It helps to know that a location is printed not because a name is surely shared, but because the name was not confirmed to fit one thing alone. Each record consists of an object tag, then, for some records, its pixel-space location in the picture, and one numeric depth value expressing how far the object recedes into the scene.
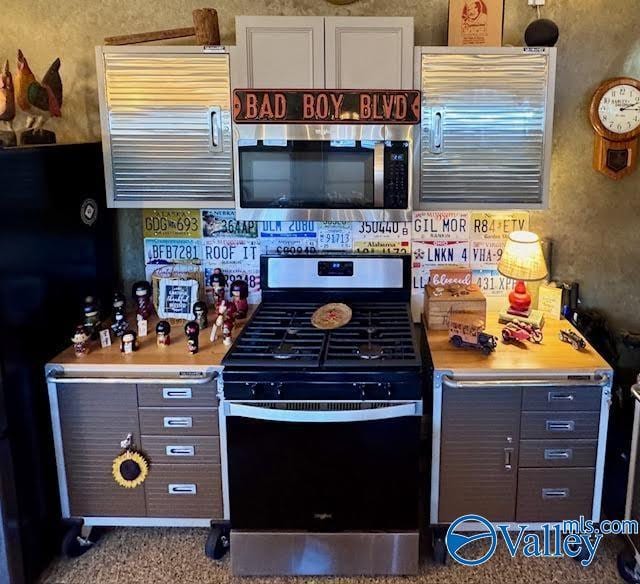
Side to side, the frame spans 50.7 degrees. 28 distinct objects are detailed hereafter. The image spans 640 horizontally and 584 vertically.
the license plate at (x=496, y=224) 3.03
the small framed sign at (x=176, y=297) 2.98
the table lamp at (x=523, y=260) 2.78
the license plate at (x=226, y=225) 3.08
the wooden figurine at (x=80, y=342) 2.56
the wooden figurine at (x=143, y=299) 2.91
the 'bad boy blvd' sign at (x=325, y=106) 2.57
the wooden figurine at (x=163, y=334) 2.67
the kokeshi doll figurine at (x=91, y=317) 2.69
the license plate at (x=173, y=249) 3.12
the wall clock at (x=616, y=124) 2.83
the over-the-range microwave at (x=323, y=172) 2.61
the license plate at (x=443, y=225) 3.04
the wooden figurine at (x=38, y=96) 2.60
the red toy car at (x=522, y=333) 2.70
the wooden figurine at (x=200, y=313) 2.86
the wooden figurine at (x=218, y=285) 3.02
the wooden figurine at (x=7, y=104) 2.46
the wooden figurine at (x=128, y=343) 2.61
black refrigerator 2.29
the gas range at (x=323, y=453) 2.36
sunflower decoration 2.56
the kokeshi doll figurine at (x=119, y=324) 2.74
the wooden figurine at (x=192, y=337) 2.60
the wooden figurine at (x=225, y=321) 2.71
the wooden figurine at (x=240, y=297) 2.98
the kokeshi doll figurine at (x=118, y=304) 2.81
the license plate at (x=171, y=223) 3.09
